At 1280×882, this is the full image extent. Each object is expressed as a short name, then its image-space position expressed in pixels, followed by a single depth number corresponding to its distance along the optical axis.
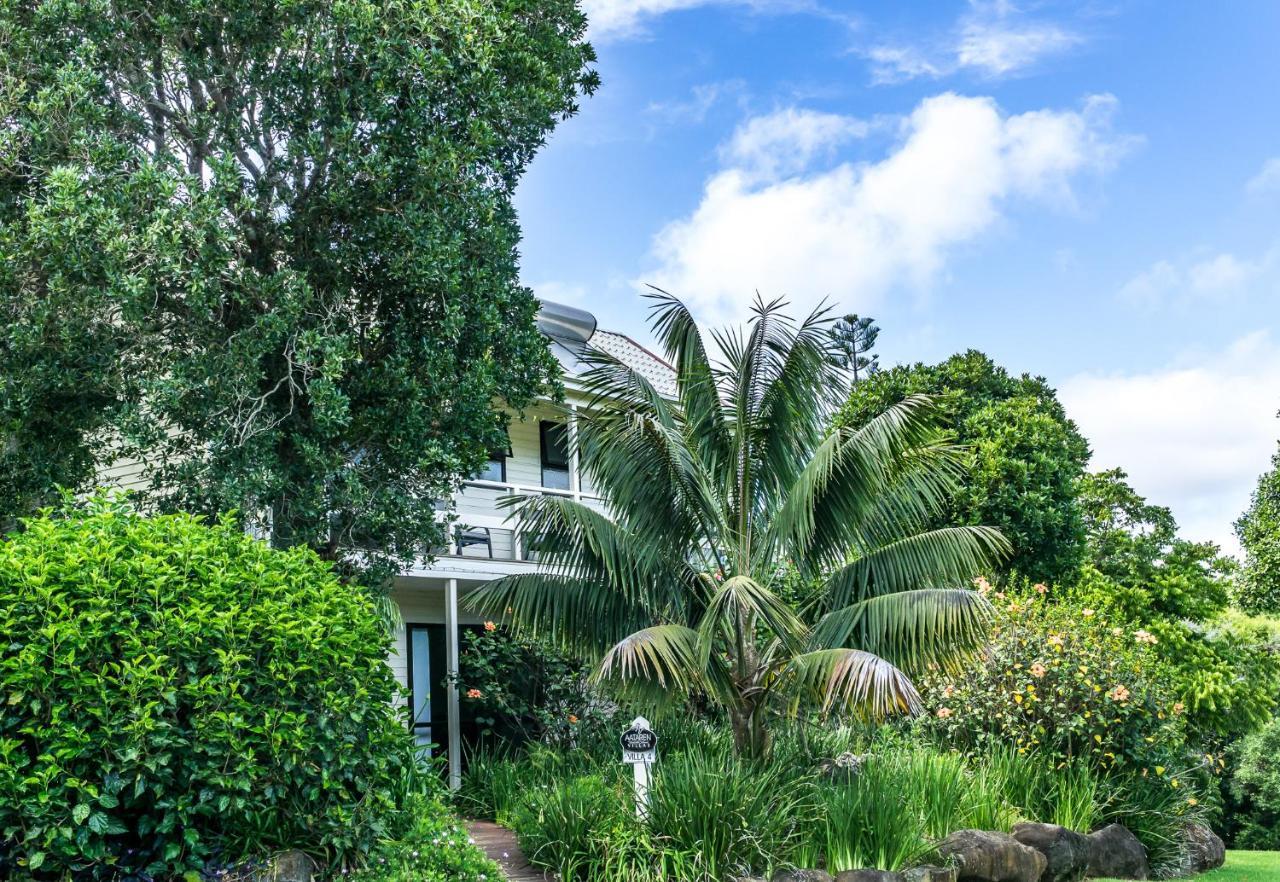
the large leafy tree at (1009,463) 18.77
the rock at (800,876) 9.34
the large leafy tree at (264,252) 10.27
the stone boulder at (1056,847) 11.98
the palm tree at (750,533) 11.10
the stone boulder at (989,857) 10.76
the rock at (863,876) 9.58
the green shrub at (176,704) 6.68
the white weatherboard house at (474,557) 15.77
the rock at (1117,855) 12.70
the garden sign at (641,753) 9.73
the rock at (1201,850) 14.09
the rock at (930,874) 10.15
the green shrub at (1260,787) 24.48
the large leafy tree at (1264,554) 24.83
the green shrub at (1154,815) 13.57
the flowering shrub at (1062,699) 13.48
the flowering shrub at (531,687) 15.01
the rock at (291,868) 7.55
